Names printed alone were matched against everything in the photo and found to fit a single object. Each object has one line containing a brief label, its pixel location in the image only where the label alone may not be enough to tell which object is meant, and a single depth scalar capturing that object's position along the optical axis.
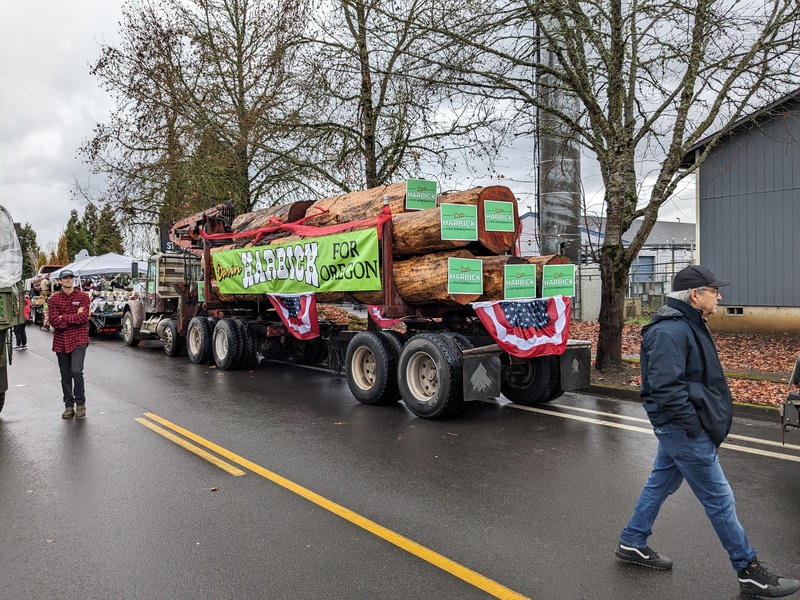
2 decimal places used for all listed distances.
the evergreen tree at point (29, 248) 68.31
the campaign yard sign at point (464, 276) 7.69
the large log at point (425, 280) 7.94
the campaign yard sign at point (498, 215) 8.18
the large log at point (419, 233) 8.02
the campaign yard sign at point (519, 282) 7.86
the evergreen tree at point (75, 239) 79.50
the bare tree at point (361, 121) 13.94
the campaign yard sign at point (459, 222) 7.85
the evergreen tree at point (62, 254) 74.62
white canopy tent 26.53
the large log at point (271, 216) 11.01
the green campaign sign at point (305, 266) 8.77
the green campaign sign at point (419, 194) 8.84
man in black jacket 3.48
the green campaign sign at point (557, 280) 8.18
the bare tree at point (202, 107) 18.66
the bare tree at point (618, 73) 9.64
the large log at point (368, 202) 8.28
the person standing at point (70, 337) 8.19
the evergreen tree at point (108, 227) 21.72
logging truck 7.85
